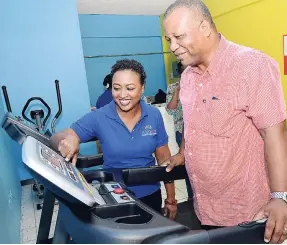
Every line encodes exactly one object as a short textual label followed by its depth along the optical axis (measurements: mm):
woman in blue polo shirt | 1469
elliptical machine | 3113
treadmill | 644
